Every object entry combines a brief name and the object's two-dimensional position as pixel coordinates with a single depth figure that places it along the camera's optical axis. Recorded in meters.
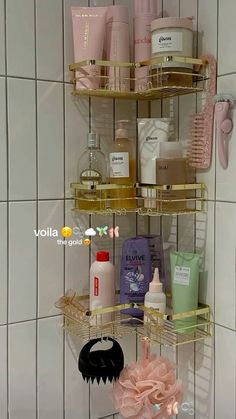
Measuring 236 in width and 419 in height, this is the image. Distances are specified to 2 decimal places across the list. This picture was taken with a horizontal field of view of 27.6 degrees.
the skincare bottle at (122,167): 1.12
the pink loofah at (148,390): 1.02
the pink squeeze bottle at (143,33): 1.12
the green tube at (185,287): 1.10
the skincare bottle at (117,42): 1.10
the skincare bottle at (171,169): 1.08
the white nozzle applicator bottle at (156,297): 1.11
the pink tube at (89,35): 1.08
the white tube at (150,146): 1.12
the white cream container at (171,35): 1.03
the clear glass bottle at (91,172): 1.11
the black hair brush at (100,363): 1.08
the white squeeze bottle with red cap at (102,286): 1.12
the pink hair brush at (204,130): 1.08
